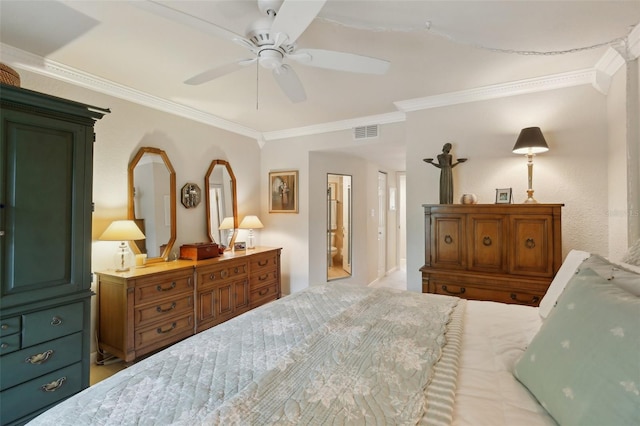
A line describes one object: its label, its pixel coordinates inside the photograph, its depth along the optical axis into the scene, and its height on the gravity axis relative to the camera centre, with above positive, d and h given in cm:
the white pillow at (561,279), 138 -32
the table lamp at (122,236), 248 -17
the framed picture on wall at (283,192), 427 +37
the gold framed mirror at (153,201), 288 +16
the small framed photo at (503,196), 264 +19
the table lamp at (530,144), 244 +62
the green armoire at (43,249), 155 -20
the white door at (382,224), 553 -15
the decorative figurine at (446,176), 284 +41
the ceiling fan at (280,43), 122 +88
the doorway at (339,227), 464 -18
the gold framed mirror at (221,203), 368 +18
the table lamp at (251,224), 397 -11
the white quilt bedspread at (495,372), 78 -54
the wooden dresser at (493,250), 223 -29
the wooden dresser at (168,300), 238 -81
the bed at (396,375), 71 -53
